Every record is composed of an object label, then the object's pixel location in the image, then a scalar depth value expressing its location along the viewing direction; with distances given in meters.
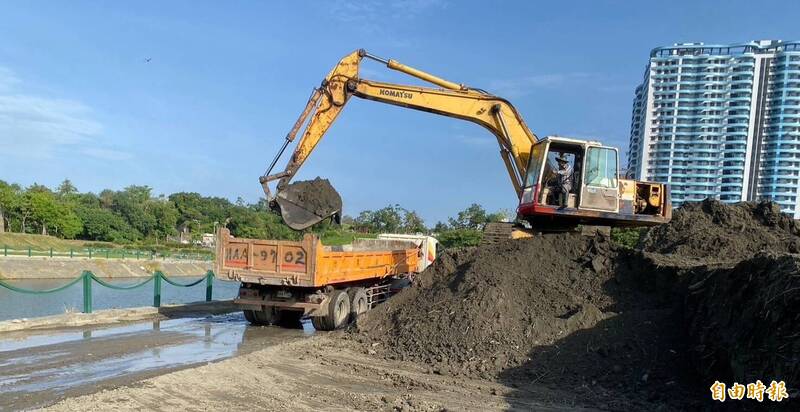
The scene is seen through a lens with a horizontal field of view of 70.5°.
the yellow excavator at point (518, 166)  12.03
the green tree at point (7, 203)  64.31
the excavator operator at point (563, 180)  12.12
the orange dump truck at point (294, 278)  11.47
